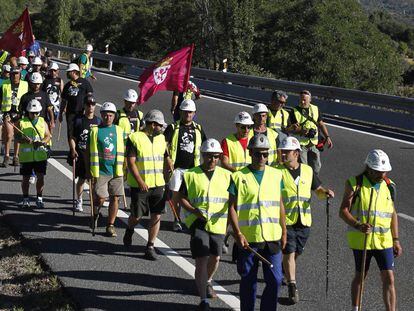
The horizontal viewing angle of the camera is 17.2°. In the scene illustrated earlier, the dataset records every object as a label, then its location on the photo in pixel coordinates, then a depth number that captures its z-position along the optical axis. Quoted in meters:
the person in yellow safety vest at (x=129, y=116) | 19.44
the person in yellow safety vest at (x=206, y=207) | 13.53
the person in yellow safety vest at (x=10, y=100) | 26.15
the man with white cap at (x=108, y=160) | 17.83
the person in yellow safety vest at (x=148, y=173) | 16.40
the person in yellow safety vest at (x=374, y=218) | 12.78
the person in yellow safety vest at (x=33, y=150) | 20.53
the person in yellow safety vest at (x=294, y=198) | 14.12
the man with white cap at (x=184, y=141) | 17.41
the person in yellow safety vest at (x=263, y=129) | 17.13
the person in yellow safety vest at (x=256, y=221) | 12.34
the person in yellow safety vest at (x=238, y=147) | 16.26
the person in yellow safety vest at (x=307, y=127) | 20.84
